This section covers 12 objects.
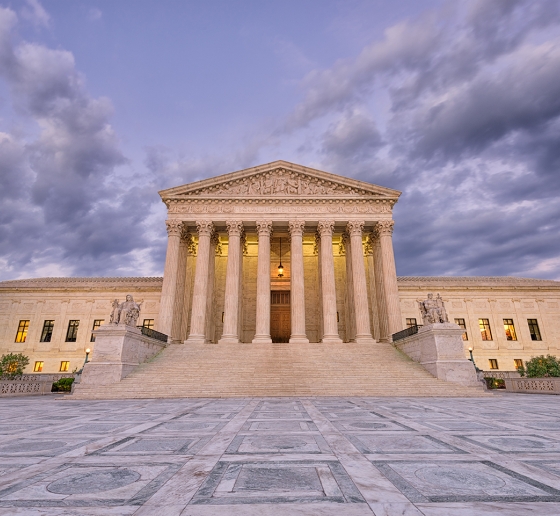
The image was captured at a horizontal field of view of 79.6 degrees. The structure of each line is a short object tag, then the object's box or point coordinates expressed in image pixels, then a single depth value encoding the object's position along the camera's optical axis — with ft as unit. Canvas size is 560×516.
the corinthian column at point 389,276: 94.22
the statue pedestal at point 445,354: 61.05
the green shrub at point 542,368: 75.05
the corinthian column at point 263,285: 90.74
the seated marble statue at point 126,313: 65.21
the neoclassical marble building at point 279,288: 95.66
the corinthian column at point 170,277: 91.61
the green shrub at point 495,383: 72.17
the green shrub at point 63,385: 68.54
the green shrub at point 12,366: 80.60
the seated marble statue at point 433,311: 67.31
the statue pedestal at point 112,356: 59.11
